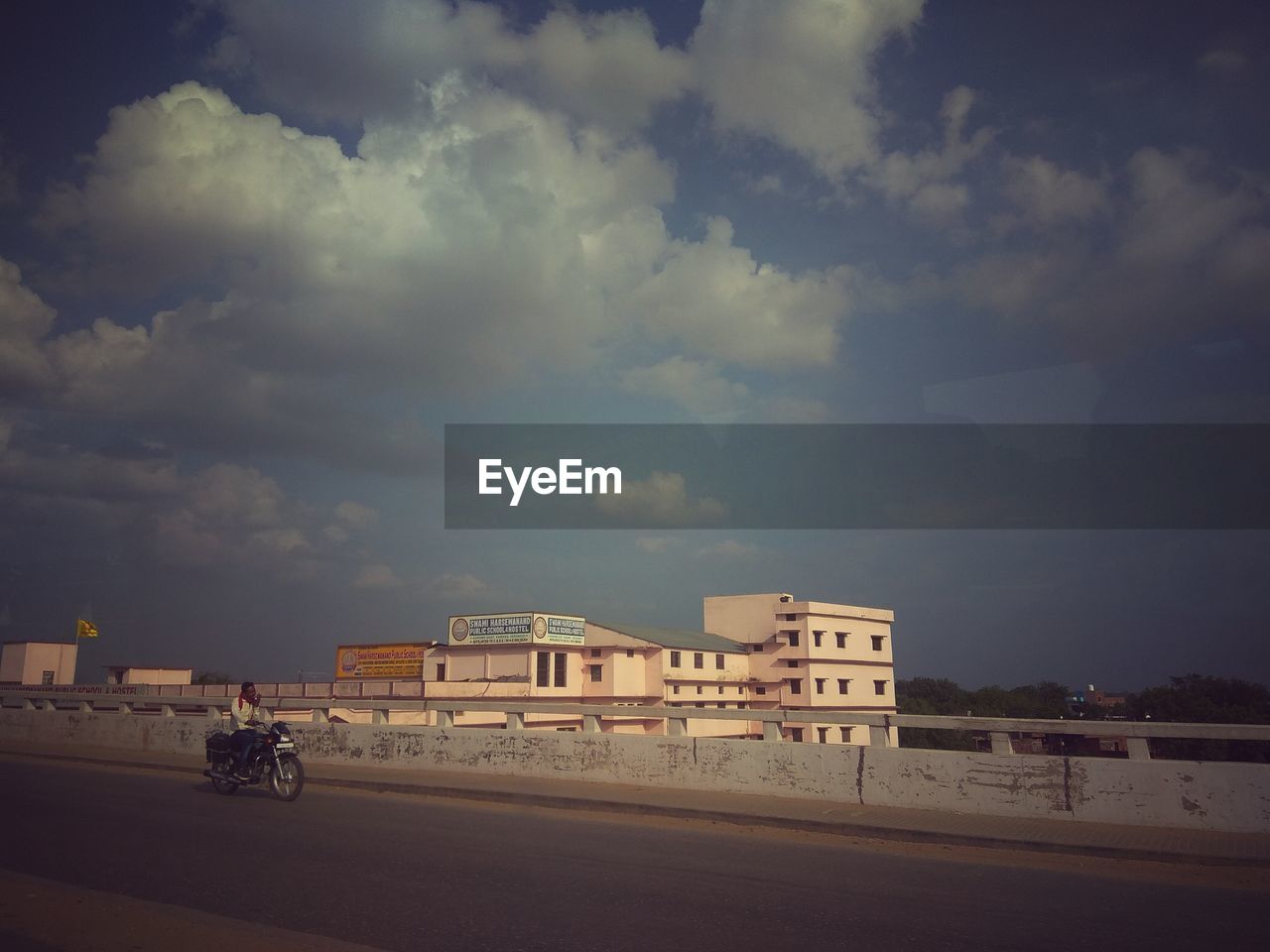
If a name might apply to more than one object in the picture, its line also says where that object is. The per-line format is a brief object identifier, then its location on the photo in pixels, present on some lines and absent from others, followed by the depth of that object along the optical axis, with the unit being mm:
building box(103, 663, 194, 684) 59438
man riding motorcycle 13617
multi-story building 51594
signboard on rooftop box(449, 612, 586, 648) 51781
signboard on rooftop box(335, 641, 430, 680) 55438
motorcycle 13352
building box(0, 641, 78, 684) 55125
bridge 10148
